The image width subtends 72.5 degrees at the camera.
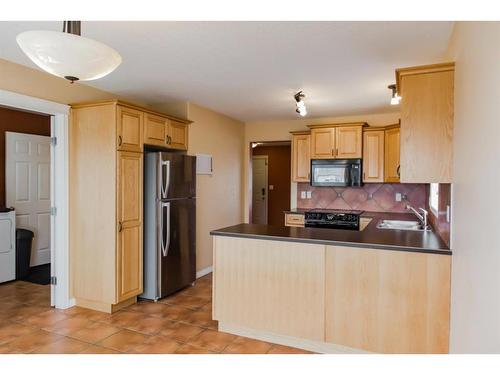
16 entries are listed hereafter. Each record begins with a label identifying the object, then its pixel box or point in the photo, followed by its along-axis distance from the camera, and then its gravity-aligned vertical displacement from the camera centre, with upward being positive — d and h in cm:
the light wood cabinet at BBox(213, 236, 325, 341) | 254 -81
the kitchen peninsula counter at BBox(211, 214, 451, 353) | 223 -76
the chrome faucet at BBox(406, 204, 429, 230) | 334 -38
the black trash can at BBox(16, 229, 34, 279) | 446 -93
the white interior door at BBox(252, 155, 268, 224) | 796 -15
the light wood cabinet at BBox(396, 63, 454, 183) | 211 +39
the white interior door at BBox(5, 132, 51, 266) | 462 -5
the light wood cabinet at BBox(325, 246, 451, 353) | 220 -79
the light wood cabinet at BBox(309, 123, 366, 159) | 477 +60
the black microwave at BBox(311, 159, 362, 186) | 482 +16
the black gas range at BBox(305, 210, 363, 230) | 455 -49
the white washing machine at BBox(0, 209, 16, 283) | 423 -80
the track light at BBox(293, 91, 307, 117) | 379 +94
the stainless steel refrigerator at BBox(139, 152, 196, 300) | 368 -44
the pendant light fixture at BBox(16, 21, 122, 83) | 141 +56
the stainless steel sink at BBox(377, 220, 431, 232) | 374 -46
